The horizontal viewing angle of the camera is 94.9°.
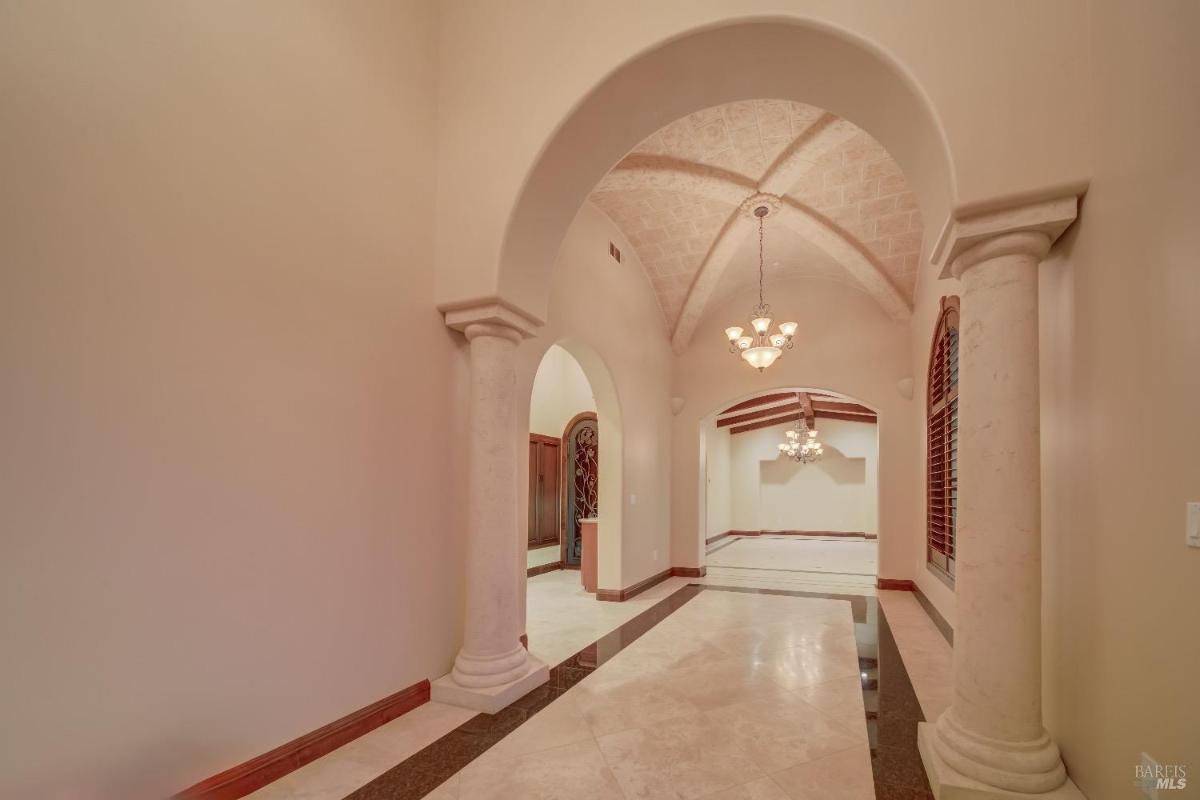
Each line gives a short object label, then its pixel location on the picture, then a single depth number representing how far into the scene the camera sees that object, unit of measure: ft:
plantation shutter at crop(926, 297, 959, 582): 16.90
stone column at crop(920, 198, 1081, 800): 7.41
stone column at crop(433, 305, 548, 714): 11.60
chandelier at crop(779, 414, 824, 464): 49.55
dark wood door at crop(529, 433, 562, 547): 29.45
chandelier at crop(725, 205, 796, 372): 19.74
